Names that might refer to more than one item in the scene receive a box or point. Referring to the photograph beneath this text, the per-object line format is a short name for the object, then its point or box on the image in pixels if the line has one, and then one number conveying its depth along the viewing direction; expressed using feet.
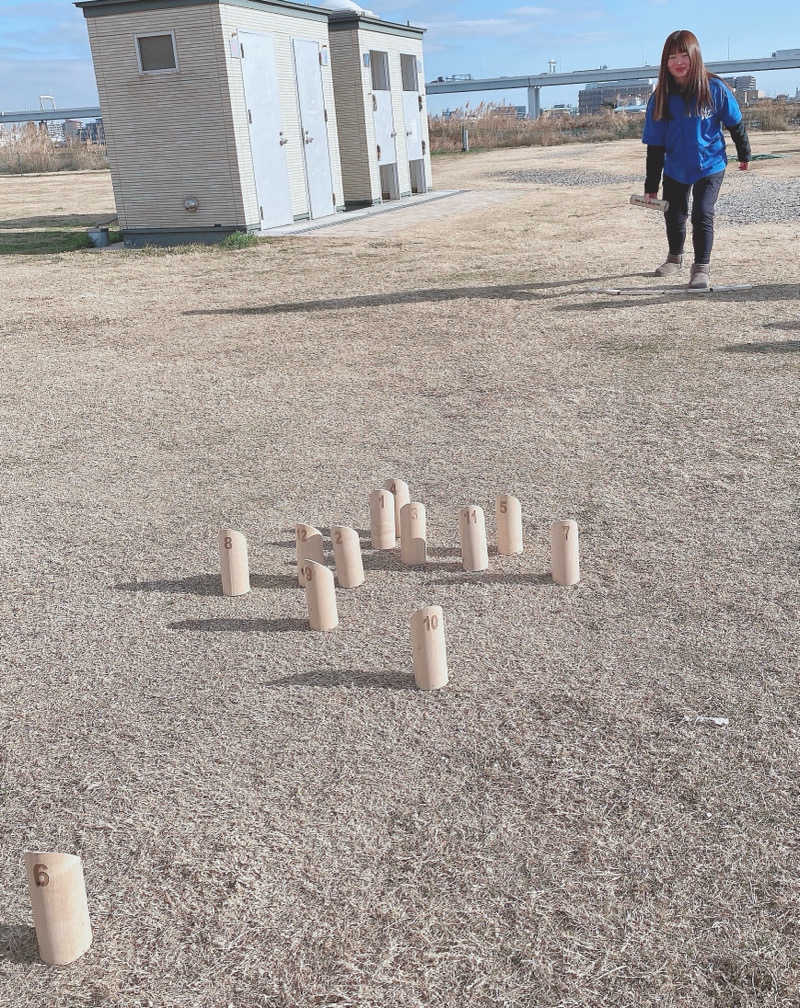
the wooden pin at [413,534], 14.11
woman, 30.66
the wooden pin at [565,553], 13.24
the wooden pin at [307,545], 13.67
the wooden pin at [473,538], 13.70
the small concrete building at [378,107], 67.92
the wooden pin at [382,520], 14.69
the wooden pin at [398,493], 15.28
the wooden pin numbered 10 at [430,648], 10.69
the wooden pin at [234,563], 13.47
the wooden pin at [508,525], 14.17
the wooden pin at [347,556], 13.44
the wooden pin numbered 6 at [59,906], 7.24
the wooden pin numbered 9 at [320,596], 12.23
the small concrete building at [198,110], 53.01
